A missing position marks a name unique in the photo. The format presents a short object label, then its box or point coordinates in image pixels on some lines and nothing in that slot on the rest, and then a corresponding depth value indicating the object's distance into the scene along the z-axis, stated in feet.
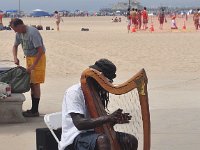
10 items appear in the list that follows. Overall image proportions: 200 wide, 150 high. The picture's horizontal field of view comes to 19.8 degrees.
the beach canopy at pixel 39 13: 344.02
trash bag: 25.86
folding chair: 16.15
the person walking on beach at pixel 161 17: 136.92
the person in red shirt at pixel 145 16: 129.74
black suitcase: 16.98
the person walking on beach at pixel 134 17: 122.06
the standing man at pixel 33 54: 26.19
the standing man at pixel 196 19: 124.30
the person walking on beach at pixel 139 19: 128.57
